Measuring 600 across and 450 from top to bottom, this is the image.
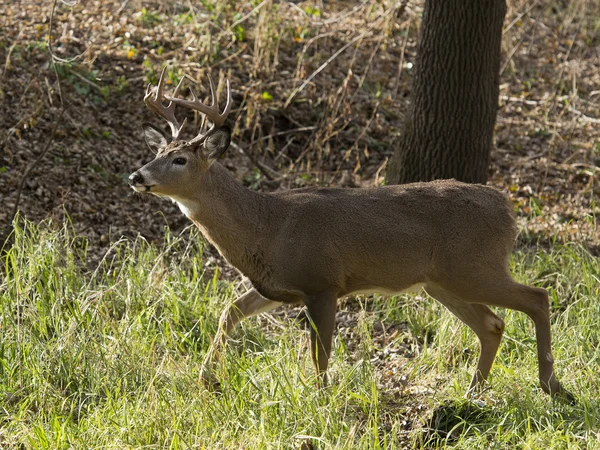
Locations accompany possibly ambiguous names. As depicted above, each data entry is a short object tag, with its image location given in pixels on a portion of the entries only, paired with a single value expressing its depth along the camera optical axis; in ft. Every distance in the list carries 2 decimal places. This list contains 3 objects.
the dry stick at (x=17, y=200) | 50.47
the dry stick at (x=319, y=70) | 66.33
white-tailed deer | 38.40
